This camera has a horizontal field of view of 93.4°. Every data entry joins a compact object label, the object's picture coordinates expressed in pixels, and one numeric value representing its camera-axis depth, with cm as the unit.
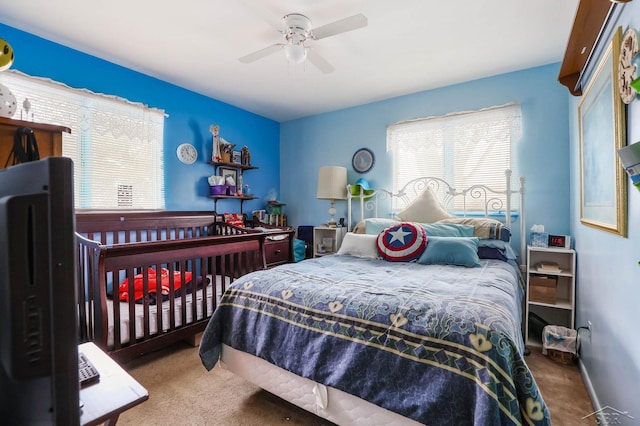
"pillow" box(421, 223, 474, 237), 271
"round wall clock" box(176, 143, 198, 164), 334
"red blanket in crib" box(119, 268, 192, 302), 241
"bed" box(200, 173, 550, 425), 110
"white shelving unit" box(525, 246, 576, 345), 242
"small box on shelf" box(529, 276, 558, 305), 245
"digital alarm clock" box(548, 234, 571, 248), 253
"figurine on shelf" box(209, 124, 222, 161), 353
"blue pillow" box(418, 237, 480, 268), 225
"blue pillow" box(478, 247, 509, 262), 250
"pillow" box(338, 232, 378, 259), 271
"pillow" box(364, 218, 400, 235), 312
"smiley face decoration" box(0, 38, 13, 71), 152
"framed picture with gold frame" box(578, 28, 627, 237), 134
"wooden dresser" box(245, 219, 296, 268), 357
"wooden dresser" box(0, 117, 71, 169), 132
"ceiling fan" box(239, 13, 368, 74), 187
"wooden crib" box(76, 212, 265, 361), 185
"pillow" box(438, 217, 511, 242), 269
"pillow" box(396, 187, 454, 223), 313
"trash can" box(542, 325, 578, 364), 221
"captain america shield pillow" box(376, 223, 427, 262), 249
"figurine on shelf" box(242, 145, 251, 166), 394
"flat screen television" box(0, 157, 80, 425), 41
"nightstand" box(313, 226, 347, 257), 382
